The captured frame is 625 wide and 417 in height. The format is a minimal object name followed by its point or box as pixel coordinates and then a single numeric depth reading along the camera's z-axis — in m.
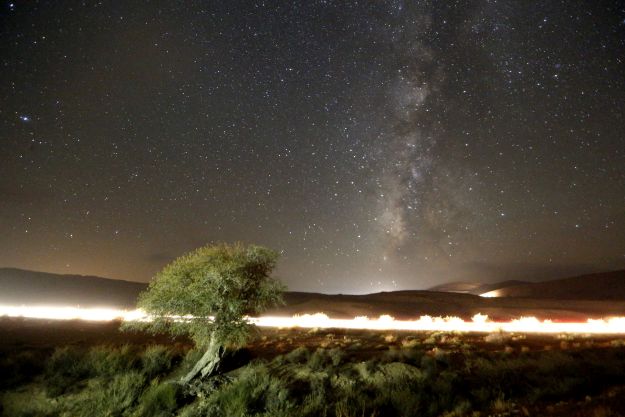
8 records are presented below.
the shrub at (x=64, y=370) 14.93
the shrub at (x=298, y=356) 17.67
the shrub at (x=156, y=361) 16.81
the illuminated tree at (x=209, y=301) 15.89
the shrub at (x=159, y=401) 12.59
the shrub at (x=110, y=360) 16.61
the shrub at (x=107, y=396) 13.00
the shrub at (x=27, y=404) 12.95
